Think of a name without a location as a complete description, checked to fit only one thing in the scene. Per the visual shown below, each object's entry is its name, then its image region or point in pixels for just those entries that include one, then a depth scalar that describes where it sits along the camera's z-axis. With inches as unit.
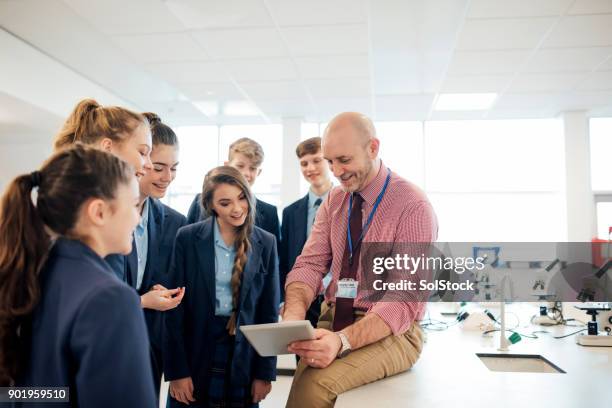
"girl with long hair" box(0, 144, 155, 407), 34.2
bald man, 57.1
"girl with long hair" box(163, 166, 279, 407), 72.4
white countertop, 54.0
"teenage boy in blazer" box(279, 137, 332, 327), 115.2
